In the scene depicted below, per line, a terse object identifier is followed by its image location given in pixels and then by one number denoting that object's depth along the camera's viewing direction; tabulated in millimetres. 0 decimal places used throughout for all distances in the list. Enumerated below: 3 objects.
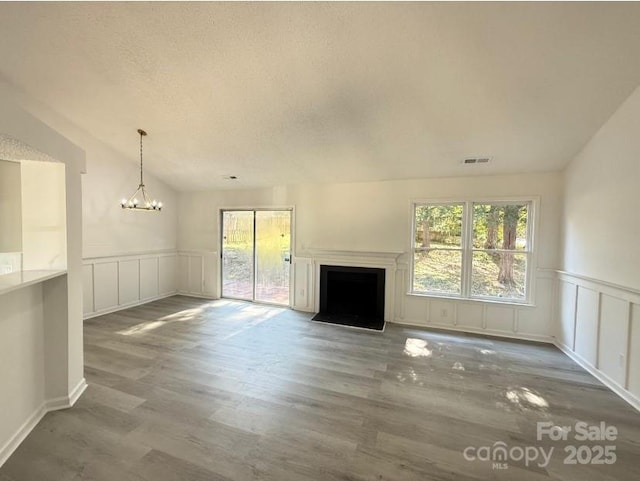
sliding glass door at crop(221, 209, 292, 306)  5461
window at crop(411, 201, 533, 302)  4059
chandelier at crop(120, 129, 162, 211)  4016
